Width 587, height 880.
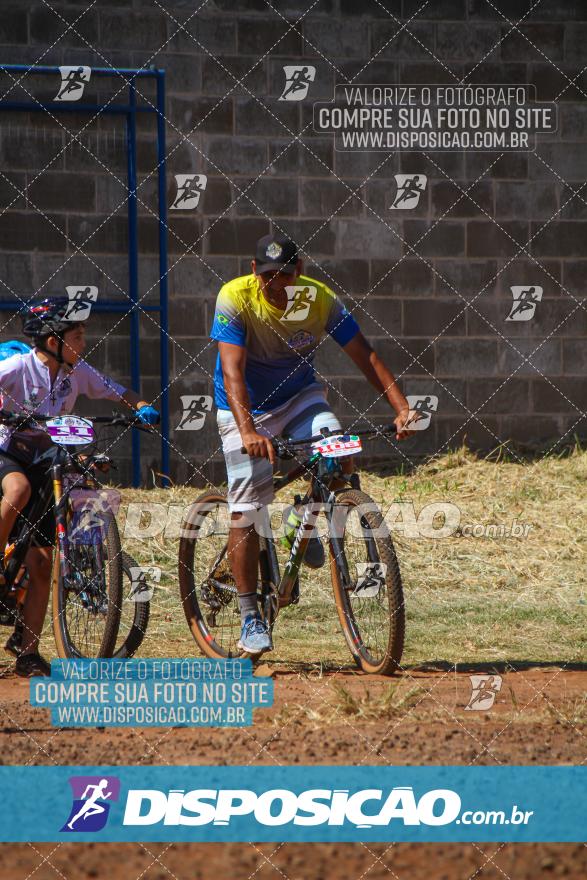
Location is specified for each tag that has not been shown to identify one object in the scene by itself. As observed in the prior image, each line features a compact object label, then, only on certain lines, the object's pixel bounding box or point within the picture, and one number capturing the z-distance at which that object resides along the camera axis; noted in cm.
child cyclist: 1258
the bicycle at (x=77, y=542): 1213
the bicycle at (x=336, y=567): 1188
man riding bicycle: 1242
